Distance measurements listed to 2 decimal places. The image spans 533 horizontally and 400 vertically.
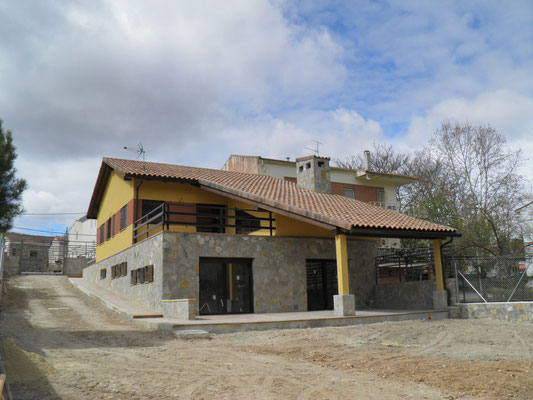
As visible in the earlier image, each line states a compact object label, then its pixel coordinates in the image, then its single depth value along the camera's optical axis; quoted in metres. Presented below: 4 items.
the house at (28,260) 28.80
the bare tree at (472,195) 24.75
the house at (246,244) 14.81
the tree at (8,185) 11.55
